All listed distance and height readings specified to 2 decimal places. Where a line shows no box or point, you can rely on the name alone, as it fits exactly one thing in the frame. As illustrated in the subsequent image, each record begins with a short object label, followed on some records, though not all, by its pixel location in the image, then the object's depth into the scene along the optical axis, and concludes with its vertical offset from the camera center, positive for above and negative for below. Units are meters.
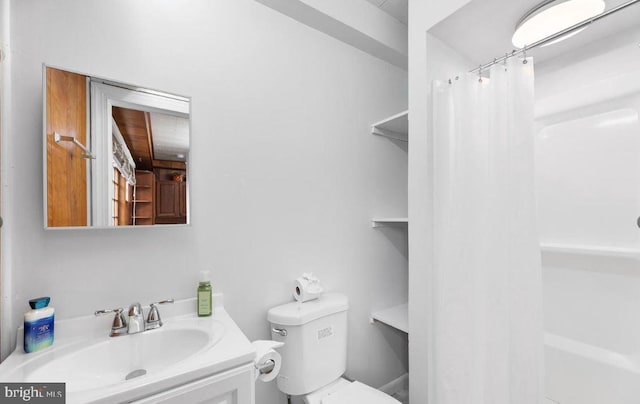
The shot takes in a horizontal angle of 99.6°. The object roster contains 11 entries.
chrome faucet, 1.01 -0.43
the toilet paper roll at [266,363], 1.00 -0.59
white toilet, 1.34 -0.77
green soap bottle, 1.17 -0.40
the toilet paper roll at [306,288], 1.46 -0.45
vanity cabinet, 0.74 -0.53
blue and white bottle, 0.85 -0.37
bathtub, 1.33 -0.91
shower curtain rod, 0.91 +0.64
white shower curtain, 1.07 -0.17
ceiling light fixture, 1.14 +0.82
